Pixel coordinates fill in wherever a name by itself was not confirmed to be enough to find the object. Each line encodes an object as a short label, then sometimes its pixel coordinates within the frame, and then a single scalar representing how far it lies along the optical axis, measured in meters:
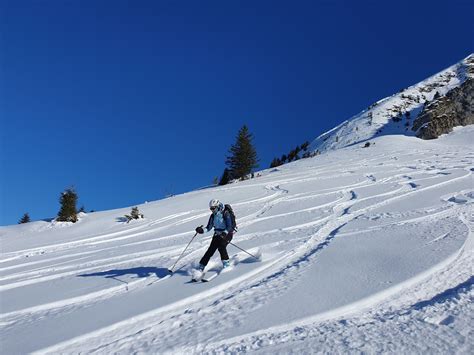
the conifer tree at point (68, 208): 20.13
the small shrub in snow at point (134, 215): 17.77
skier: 8.13
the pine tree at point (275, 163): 46.34
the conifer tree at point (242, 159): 36.09
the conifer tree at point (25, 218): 34.21
